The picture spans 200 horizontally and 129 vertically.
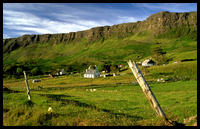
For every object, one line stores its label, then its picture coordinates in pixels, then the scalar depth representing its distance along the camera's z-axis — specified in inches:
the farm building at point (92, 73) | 4507.4
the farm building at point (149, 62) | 5152.6
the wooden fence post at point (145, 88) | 365.7
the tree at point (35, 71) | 6338.6
